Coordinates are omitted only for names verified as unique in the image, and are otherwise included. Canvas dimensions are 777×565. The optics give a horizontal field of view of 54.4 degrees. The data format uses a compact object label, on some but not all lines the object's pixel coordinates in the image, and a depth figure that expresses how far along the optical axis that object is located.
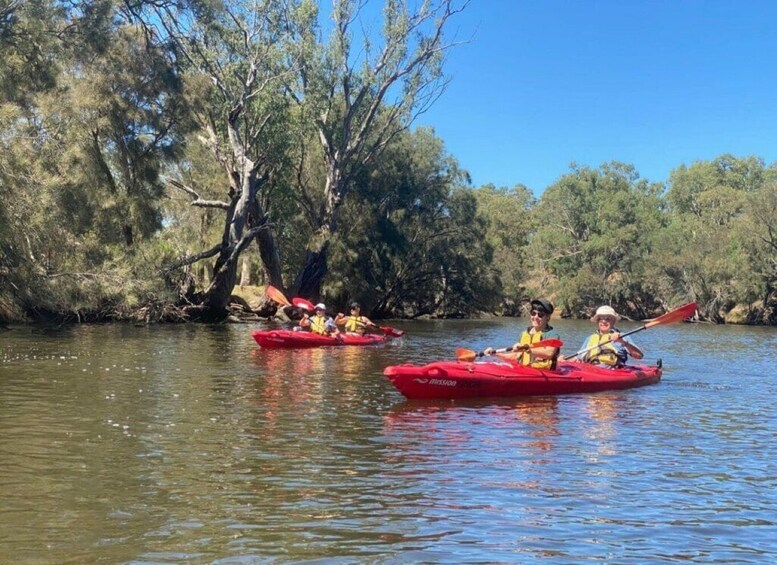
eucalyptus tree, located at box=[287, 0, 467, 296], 32.19
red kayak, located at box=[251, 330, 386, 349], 18.20
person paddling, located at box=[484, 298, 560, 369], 11.21
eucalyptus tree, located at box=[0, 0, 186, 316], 18.98
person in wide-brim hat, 13.04
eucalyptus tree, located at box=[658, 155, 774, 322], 49.12
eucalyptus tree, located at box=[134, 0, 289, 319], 28.58
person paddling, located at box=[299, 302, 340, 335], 19.53
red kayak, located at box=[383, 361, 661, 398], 10.56
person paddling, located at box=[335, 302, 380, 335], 21.55
